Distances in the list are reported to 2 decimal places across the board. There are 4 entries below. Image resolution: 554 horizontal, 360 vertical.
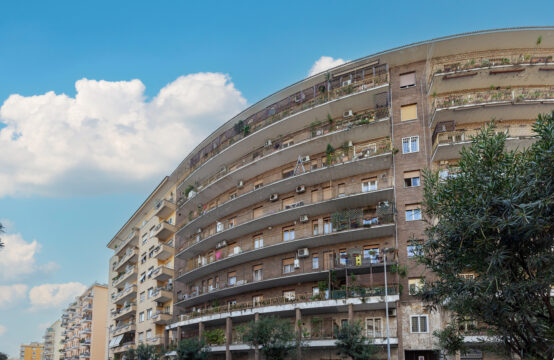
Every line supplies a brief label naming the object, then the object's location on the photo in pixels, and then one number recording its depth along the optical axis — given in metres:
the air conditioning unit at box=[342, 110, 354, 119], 34.94
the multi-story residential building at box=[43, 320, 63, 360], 134.00
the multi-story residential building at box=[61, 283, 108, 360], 86.06
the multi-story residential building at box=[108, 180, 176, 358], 50.97
